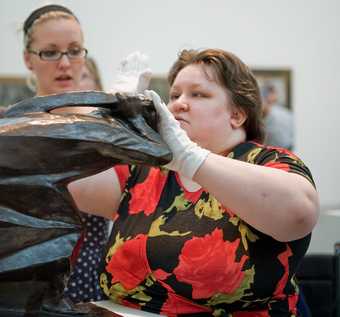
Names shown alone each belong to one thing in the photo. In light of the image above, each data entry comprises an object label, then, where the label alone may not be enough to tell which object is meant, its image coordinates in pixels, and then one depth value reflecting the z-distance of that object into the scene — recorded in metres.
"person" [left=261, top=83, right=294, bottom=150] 3.41
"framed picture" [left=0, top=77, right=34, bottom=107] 3.31
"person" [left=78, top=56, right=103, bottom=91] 2.00
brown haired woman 1.11
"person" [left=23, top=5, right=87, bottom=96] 1.70
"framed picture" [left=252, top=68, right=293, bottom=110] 3.50
